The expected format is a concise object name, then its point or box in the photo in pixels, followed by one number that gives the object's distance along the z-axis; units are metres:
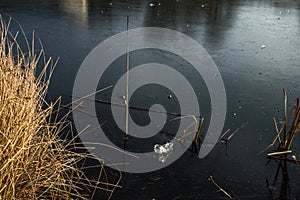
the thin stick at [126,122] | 2.90
